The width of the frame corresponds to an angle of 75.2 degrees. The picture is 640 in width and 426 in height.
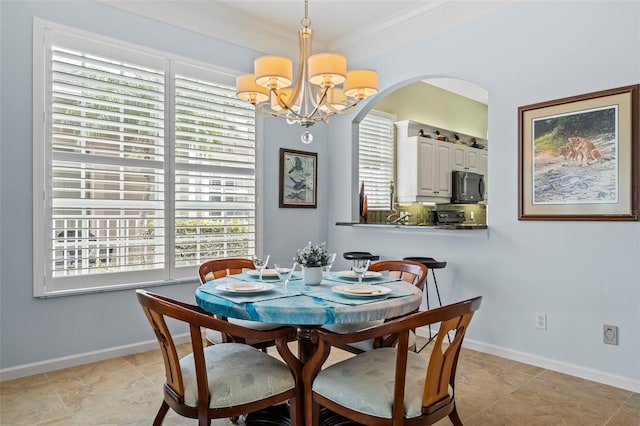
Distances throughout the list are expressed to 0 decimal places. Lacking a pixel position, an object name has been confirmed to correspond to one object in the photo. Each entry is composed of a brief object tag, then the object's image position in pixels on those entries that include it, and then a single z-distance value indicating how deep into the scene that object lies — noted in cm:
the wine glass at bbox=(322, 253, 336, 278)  234
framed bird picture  450
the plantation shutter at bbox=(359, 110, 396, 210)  549
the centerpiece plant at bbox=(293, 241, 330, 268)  230
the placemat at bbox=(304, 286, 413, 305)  195
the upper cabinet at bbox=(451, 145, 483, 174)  634
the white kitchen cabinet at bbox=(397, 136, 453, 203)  565
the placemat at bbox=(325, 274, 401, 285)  246
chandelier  237
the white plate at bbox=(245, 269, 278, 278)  256
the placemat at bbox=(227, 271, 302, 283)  249
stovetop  632
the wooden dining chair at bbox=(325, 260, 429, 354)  240
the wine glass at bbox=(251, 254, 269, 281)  252
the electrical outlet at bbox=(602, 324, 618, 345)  284
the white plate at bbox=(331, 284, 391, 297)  204
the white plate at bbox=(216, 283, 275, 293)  212
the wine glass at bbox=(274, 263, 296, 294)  243
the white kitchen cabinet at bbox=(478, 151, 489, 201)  685
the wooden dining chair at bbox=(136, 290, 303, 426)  167
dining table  183
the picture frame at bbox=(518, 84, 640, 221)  276
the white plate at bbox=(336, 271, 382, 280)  254
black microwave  623
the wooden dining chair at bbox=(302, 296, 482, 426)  159
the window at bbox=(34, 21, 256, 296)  305
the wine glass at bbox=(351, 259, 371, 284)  238
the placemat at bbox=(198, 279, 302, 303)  200
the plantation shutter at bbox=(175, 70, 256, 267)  375
